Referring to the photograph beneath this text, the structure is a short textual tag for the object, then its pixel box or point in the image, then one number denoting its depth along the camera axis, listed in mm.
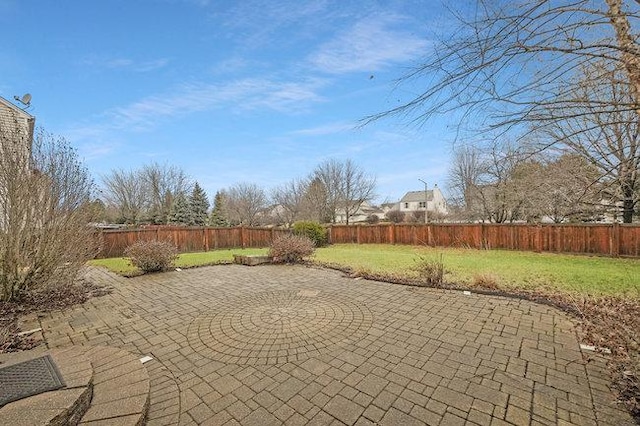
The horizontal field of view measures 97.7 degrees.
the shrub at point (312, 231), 17453
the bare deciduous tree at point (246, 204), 41375
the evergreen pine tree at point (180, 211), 34281
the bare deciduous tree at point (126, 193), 32969
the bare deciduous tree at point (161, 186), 33625
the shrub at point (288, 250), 10688
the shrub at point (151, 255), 8891
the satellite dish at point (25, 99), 6796
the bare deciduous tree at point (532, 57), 1968
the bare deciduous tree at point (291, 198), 36625
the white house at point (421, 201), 51062
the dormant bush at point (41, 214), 5305
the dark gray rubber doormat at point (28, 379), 2332
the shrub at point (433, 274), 6820
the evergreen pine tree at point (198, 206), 35719
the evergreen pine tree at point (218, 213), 39469
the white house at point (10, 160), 5254
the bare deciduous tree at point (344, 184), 33344
